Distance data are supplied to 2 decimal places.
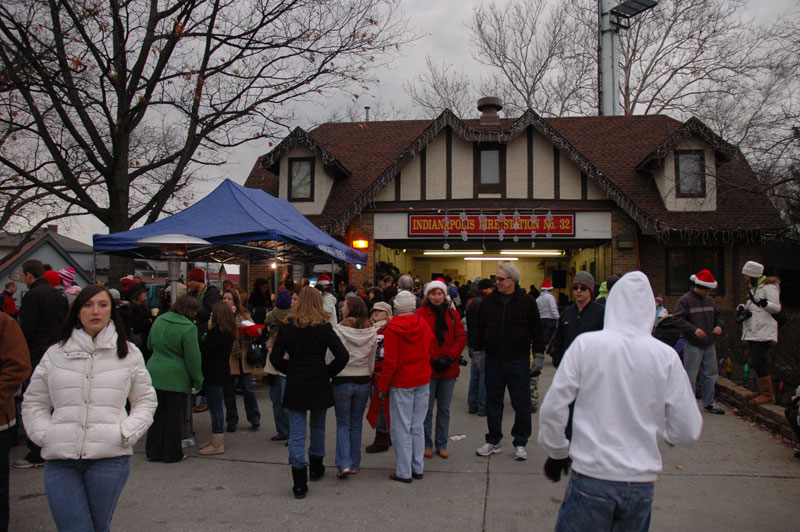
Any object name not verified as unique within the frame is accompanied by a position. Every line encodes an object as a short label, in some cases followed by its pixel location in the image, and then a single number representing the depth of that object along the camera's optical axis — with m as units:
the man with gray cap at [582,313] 5.86
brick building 16.97
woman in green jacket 6.20
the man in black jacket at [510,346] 6.13
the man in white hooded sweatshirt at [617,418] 2.74
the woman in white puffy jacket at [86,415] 3.16
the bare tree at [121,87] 12.99
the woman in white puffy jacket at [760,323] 7.91
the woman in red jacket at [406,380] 5.55
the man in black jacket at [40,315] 6.27
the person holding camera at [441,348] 6.40
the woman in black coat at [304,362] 5.25
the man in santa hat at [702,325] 7.99
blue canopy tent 9.88
